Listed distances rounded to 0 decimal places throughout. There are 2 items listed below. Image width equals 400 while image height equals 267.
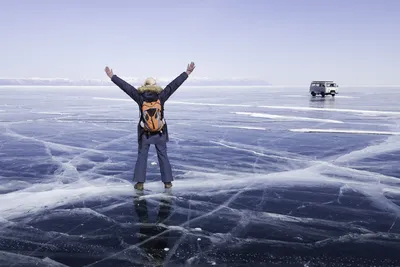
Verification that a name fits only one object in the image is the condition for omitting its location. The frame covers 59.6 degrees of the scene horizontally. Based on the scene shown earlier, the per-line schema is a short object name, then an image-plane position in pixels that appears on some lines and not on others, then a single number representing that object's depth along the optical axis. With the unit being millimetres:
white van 39719
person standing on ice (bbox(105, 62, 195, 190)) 4715
